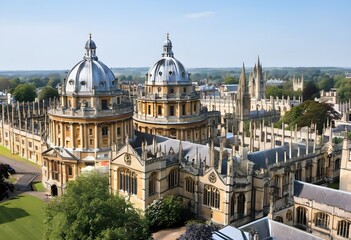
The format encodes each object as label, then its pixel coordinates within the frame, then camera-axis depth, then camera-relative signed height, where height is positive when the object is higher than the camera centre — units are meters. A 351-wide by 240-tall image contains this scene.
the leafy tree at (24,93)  132.75 -7.21
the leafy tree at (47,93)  130.75 -7.11
